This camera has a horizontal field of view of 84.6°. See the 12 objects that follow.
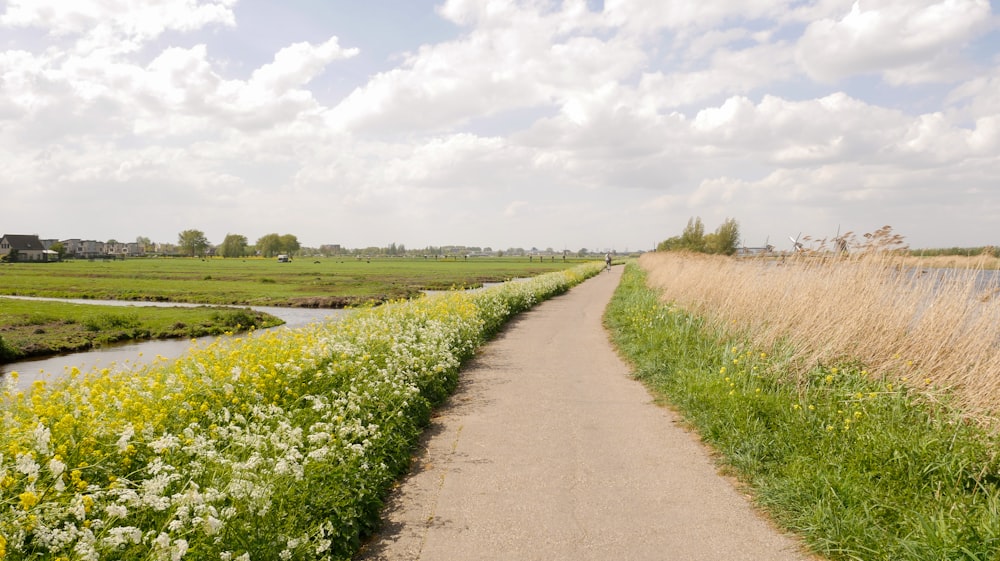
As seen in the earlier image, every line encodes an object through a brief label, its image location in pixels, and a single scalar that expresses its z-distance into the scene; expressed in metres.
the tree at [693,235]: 71.75
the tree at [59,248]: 126.16
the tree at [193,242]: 182.38
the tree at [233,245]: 180.50
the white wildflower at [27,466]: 3.25
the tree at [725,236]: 52.92
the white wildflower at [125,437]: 3.96
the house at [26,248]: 109.55
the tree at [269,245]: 194.50
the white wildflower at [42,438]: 3.74
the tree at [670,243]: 80.32
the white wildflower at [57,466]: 3.28
